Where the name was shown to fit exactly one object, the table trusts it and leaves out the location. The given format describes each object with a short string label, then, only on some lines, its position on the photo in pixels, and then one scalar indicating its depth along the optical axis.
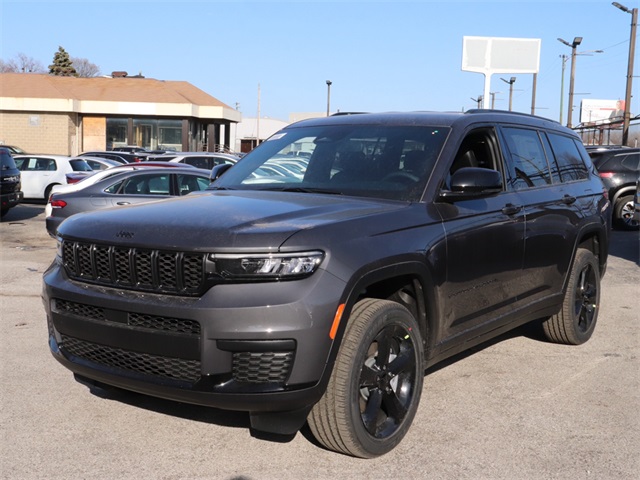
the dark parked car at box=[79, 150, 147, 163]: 28.83
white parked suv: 21.59
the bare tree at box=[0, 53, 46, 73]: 112.69
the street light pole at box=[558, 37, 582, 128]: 40.83
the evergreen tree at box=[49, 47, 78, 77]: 89.77
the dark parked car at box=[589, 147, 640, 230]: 16.55
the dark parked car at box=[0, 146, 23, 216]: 16.75
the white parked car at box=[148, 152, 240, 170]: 20.41
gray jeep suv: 3.51
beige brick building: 47.19
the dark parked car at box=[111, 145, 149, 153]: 37.63
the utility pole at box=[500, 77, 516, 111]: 55.42
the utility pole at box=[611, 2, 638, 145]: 32.81
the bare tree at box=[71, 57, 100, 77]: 118.50
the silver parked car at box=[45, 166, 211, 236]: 11.72
